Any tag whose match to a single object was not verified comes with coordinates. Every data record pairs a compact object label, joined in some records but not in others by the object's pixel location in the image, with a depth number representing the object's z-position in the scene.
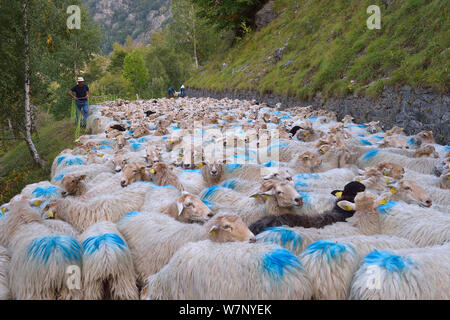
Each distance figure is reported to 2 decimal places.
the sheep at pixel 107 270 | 3.07
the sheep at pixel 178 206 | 4.06
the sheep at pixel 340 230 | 3.25
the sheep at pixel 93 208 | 4.39
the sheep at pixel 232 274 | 2.54
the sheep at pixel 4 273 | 3.13
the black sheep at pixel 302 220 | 3.79
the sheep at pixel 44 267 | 2.98
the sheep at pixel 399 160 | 5.79
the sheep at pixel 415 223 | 3.39
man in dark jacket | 13.19
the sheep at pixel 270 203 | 3.94
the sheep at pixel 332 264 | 2.65
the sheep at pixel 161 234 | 3.15
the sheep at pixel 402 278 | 2.42
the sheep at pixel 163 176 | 5.46
